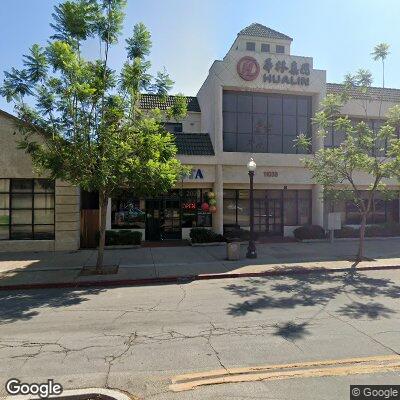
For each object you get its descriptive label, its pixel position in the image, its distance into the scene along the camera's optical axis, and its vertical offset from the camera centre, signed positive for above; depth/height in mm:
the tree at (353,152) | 13453 +2264
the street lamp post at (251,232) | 14711 -1044
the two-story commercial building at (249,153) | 19547 +3140
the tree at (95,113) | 10906 +3087
